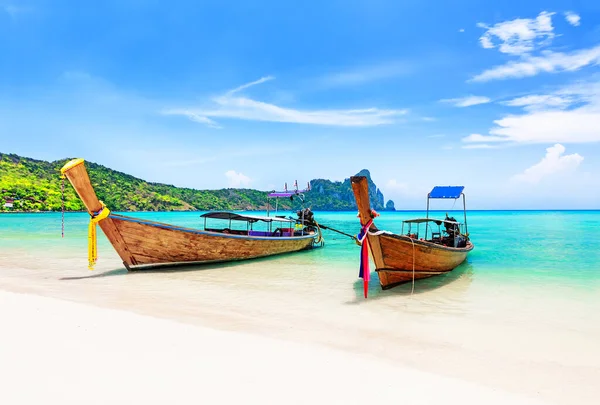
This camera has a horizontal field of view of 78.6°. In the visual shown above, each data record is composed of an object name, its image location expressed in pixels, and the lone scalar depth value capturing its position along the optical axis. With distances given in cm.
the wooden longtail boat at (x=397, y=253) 859
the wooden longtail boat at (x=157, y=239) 1042
